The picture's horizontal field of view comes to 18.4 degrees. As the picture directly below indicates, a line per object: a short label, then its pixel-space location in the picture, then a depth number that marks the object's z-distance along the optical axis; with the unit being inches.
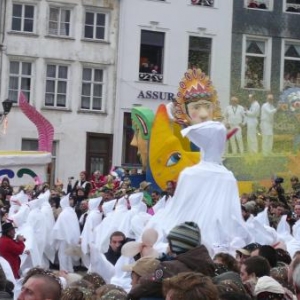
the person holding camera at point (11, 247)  500.1
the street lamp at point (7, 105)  1021.8
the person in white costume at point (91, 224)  687.4
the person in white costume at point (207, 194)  577.0
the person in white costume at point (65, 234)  717.9
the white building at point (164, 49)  1411.2
